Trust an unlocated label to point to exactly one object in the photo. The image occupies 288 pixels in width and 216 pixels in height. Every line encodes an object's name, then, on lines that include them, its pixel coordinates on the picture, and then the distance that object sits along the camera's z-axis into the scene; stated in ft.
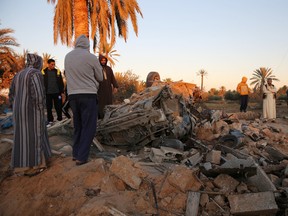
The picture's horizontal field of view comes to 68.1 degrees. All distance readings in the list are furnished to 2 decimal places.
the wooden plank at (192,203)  7.68
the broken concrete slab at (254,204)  7.41
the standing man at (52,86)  17.98
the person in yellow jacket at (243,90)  32.31
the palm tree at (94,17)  26.69
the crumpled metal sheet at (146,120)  14.08
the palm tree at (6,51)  40.21
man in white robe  32.68
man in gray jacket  10.29
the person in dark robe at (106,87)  18.45
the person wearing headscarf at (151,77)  24.51
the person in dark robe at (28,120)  10.51
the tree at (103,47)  33.24
